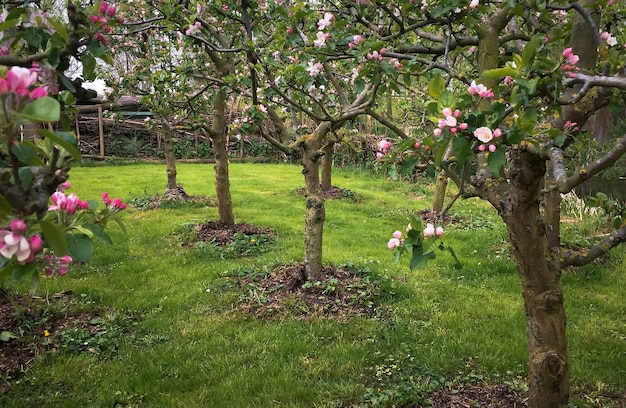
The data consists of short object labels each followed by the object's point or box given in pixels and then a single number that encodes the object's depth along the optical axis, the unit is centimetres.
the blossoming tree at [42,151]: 94
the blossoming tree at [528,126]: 148
